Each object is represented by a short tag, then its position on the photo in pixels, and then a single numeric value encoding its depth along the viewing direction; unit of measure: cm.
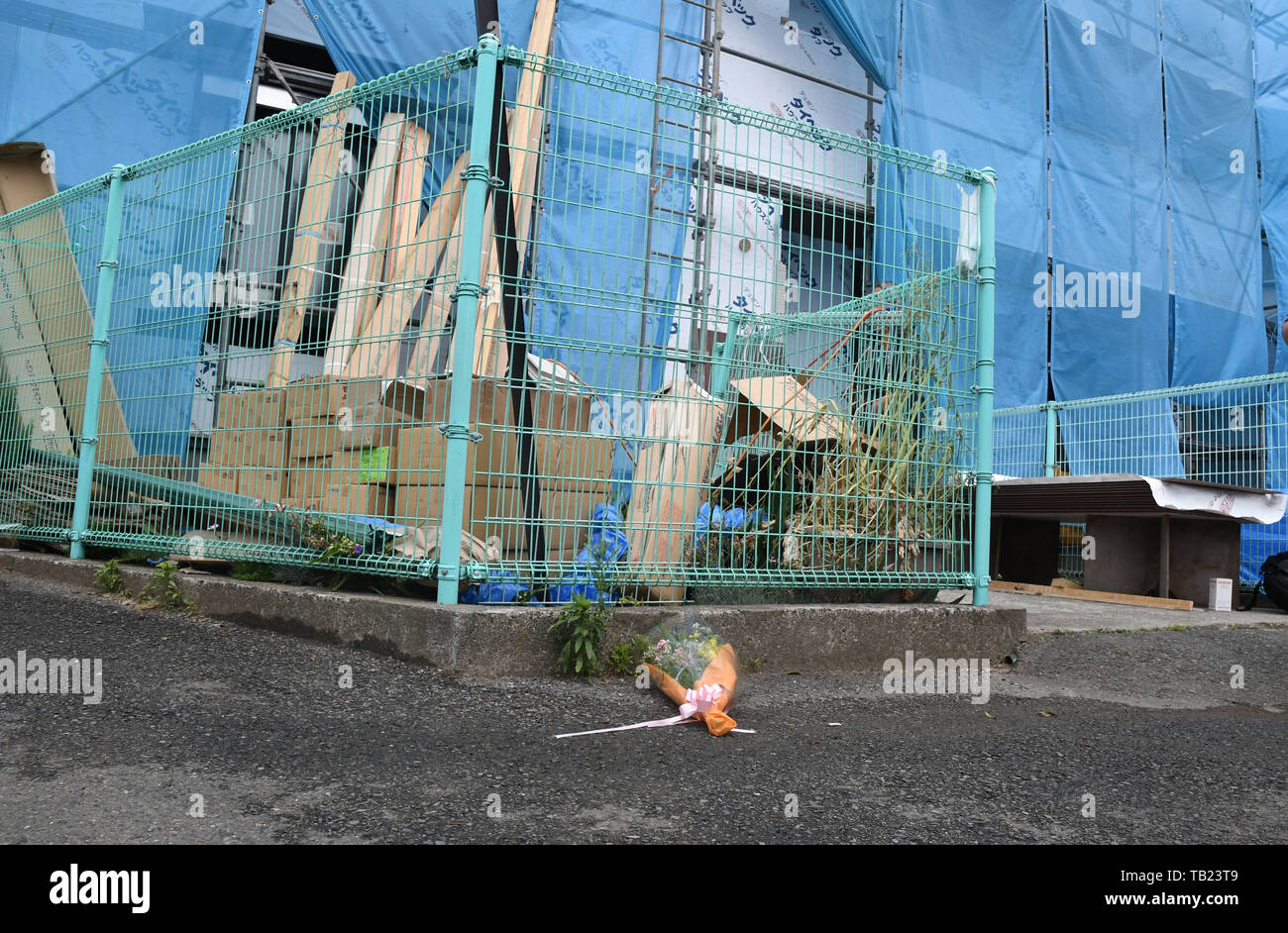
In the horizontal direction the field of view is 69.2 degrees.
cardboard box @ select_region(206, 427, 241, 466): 379
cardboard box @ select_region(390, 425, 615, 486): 316
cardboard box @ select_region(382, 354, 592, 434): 318
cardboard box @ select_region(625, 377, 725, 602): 339
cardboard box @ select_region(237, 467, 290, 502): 360
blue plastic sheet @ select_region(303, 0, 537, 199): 618
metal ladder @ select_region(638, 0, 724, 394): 339
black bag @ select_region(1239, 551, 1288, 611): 617
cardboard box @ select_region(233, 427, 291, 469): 363
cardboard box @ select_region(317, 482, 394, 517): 335
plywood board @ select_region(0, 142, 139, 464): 436
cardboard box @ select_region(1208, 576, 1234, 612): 624
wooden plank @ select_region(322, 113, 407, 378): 344
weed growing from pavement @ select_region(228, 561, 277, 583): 363
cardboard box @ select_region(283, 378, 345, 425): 348
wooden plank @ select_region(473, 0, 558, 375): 325
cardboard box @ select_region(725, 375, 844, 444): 372
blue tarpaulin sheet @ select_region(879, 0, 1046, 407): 838
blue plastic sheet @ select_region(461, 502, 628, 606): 316
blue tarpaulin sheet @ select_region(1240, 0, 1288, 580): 1005
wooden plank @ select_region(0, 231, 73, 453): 470
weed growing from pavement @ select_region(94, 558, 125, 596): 399
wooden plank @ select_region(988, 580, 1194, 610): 624
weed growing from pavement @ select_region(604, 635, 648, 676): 306
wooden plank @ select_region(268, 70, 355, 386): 365
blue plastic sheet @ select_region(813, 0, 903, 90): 793
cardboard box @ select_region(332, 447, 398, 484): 333
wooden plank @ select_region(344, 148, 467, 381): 330
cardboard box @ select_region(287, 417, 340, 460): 347
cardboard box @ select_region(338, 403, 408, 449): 334
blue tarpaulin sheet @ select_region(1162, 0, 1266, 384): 977
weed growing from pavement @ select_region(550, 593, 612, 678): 297
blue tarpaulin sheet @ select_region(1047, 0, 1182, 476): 897
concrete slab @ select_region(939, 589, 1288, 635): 470
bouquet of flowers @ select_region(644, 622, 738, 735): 273
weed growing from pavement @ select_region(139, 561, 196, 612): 369
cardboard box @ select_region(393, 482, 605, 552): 317
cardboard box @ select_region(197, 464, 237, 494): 378
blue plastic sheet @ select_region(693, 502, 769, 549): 351
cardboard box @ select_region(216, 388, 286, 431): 369
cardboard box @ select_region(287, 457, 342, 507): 347
